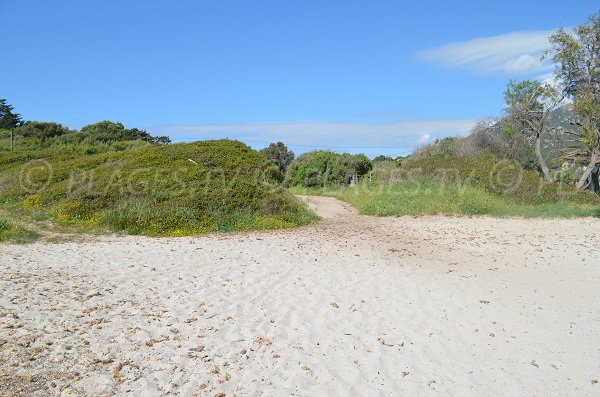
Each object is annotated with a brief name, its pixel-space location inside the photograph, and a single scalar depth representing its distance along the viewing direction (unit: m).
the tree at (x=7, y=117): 32.02
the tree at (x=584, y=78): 20.31
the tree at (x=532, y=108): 23.30
